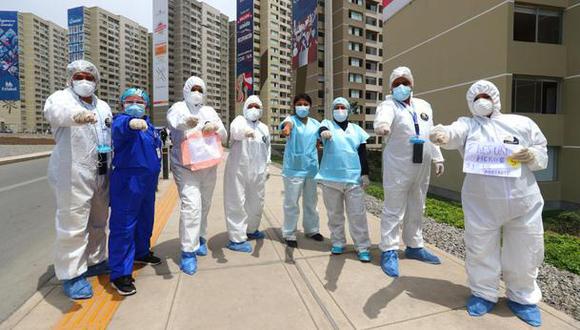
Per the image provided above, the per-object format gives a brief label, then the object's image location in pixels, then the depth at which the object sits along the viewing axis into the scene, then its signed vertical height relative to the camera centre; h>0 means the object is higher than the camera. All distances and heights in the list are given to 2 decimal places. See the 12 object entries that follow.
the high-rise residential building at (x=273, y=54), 70.00 +21.84
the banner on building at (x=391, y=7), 16.94 +7.73
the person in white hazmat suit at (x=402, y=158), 3.54 -0.02
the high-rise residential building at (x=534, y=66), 11.40 +3.13
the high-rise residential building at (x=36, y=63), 69.84 +19.91
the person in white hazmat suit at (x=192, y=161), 3.66 -0.07
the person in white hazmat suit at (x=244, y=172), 4.18 -0.21
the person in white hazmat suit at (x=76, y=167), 2.96 -0.11
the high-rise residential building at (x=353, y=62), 49.44 +14.14
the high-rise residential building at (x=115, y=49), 84.06 +26.90
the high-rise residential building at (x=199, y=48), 79.44 +26.46
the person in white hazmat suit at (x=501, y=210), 2.66 -0.43
